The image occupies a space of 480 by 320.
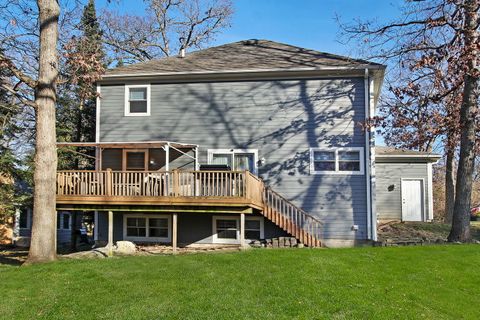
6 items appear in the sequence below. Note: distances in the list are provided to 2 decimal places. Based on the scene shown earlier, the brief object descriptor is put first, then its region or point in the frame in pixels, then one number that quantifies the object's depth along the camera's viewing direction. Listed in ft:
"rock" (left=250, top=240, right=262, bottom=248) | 45.70
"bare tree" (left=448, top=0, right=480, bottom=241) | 43.42
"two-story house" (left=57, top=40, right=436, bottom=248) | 46.65
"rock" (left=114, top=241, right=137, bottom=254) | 44.14
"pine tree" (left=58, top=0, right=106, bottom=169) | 61.67
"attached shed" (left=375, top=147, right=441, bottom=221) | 65.82
